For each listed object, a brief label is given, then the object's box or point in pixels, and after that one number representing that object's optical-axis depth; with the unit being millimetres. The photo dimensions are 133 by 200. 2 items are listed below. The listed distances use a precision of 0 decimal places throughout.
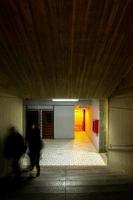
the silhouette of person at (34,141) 5938
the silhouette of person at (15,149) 5715
